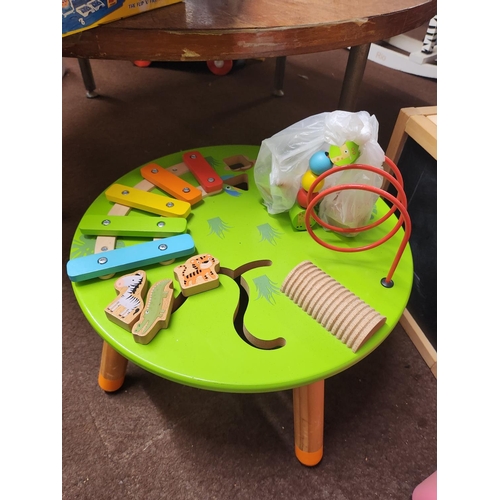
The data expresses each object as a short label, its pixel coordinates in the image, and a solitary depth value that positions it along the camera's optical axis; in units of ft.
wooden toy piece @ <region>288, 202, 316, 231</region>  2.09
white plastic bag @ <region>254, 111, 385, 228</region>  1.88
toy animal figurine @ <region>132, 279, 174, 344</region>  1.67
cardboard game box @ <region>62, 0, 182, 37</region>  1.56
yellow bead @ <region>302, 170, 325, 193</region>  1.99
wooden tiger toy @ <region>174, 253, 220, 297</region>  1.83
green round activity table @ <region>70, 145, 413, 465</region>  1.63
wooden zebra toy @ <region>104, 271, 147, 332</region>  1.72
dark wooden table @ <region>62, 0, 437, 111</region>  1.74
